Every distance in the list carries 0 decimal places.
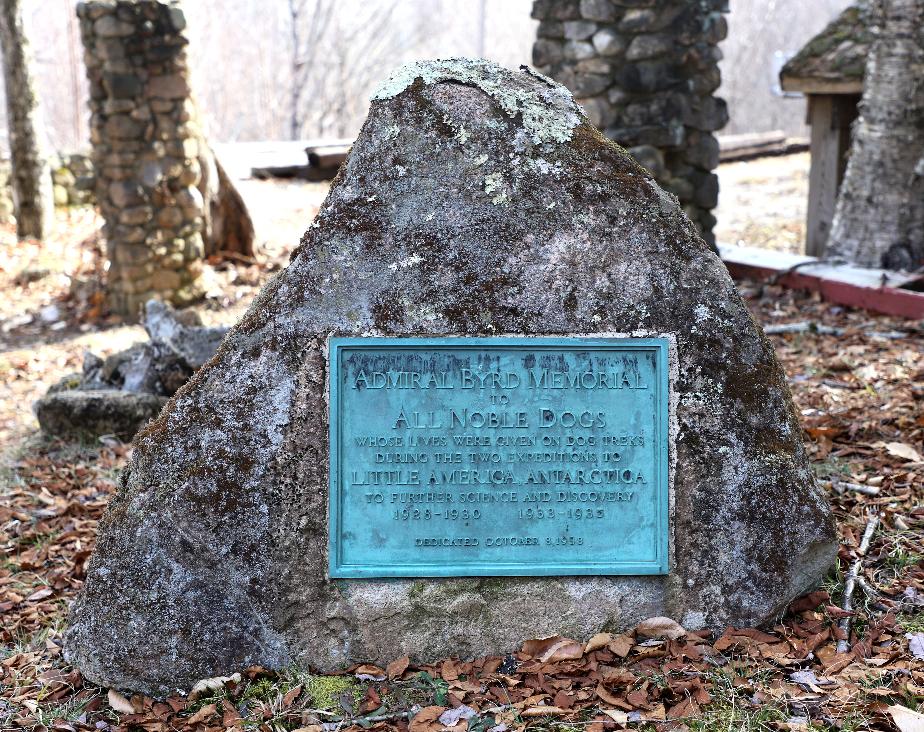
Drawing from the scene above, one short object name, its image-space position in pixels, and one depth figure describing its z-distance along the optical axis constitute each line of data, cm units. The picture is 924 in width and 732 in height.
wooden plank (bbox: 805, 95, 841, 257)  927
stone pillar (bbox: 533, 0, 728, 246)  795
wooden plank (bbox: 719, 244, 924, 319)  664
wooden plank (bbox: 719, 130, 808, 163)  1711
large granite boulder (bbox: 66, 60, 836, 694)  293
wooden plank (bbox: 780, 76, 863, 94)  866
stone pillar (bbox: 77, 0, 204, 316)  879
